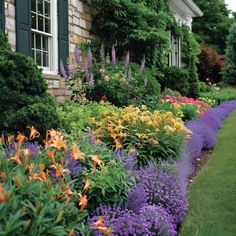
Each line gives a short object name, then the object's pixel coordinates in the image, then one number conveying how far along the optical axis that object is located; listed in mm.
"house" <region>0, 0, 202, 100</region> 6961
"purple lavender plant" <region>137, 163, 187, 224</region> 3576
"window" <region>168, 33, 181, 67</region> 17641
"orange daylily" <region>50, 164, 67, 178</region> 2341
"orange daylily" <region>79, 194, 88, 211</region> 2240
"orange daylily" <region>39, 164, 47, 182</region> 2254
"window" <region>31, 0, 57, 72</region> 7898
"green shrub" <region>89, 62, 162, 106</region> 7742
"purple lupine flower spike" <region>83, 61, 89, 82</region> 7578
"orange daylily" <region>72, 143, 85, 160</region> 2668
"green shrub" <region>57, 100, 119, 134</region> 4984
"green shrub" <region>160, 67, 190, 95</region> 14133
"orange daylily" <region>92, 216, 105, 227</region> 2171
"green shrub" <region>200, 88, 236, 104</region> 16731
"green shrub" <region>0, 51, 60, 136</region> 4207
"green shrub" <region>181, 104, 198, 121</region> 9094
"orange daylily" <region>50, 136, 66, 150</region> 2650
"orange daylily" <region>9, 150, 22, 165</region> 2352
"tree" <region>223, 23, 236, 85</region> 29761
